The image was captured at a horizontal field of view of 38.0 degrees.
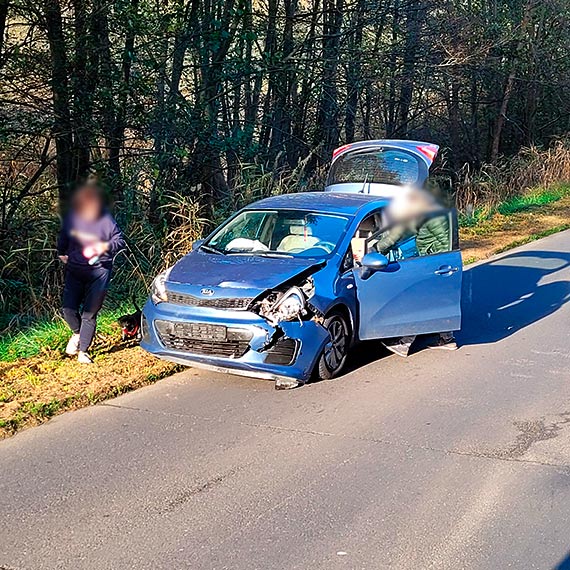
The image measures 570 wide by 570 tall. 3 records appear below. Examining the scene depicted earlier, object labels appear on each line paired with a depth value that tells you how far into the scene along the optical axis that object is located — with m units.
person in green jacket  8.35
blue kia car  6.91
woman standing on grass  7.61
